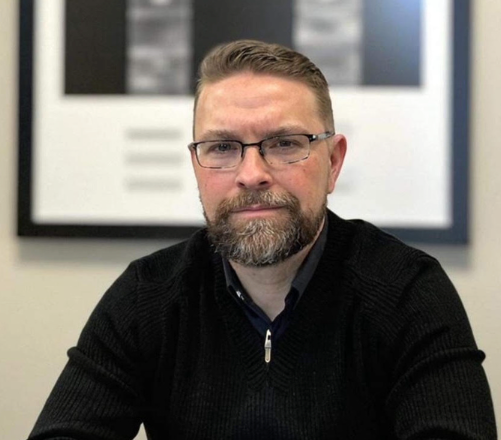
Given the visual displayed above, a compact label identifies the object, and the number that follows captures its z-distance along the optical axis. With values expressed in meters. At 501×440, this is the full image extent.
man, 1.20
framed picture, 1.69
